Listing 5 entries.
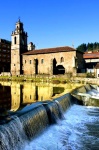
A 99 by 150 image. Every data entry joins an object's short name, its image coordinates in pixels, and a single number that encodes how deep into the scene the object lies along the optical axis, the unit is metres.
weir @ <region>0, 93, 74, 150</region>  9.47
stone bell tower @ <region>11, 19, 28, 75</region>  63.91
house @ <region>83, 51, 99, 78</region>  60.20
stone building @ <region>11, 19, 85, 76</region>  55.99
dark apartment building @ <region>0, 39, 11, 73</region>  85.06
